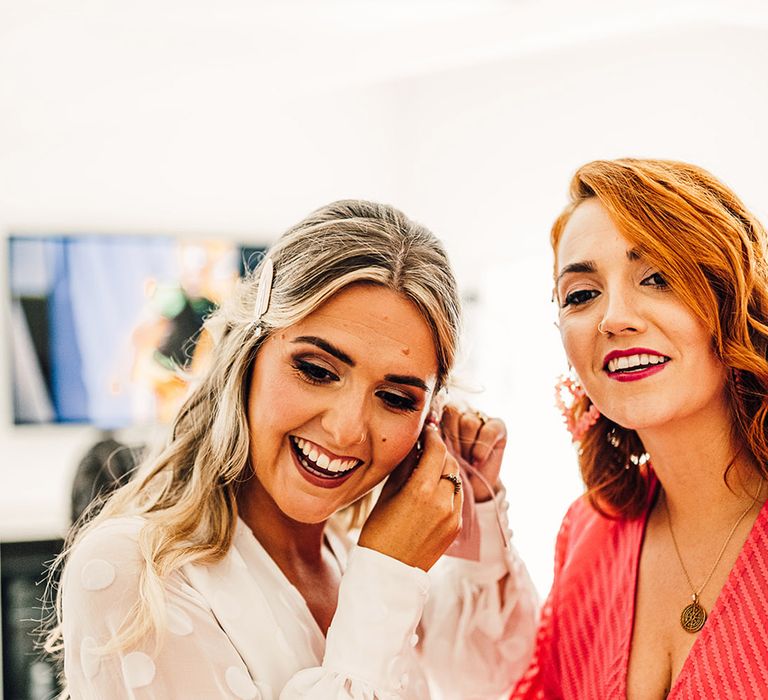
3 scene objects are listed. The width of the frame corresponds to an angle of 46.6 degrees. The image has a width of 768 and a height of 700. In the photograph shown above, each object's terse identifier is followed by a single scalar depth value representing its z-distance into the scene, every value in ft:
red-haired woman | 4.44
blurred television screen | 13.11
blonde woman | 4.01
